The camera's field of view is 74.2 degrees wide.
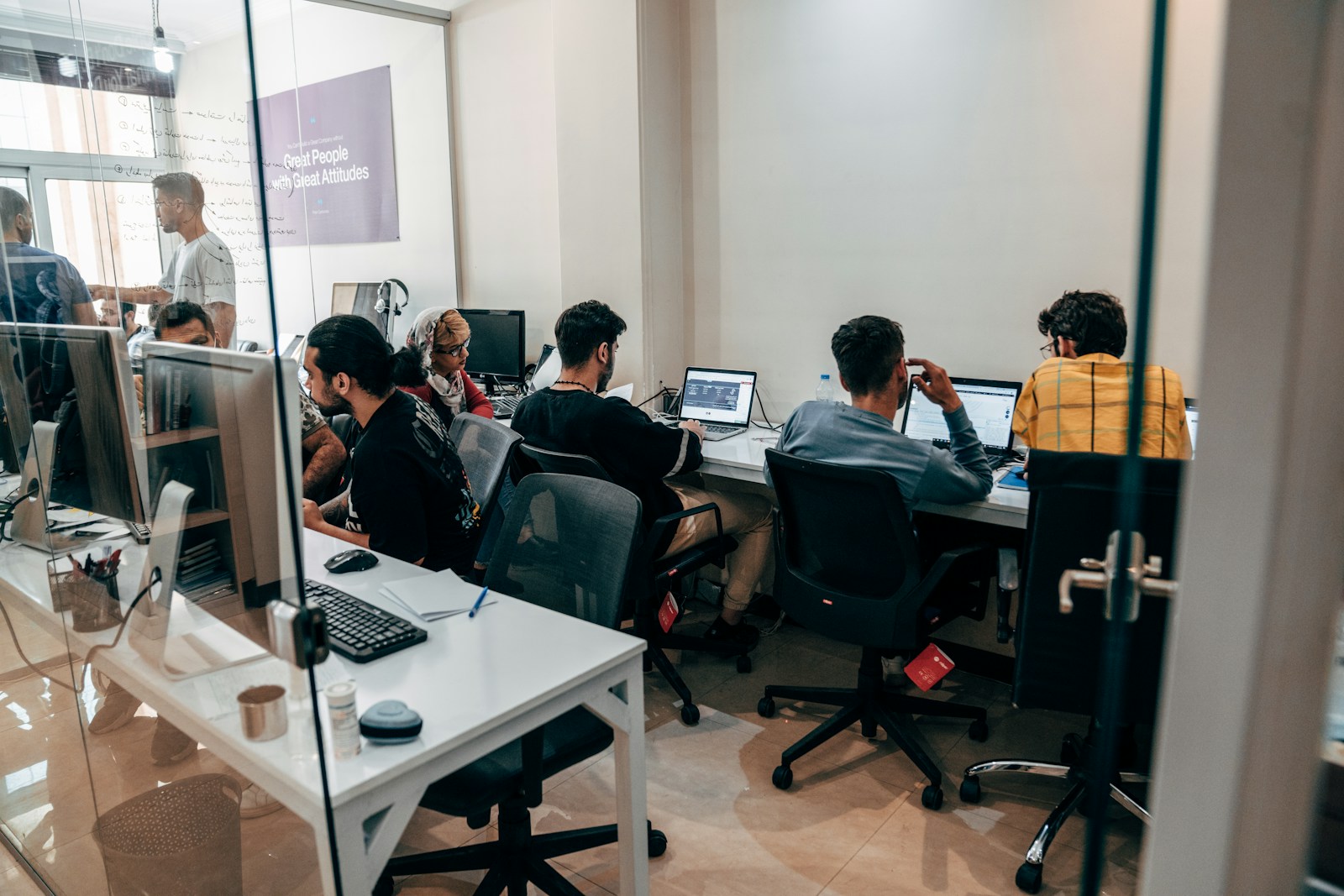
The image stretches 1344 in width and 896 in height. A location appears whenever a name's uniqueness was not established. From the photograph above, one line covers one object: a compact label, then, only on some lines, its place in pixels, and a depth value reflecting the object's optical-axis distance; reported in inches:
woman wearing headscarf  126.6
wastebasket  48.3
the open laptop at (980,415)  113.8
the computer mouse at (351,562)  76.6
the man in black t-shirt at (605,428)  103.9
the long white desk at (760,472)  93.1
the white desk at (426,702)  45.3
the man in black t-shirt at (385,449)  81.6
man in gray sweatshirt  90.4
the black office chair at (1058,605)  68.7
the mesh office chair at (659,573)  100.7
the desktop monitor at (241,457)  36.5
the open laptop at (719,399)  140.7
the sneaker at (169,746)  48.1
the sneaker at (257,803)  46.6
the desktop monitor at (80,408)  51.1
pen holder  54.2
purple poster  189.6
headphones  187.5
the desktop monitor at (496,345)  163.6
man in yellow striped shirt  77.6
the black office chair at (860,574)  85.4
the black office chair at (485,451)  96.7
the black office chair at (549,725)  62.1
